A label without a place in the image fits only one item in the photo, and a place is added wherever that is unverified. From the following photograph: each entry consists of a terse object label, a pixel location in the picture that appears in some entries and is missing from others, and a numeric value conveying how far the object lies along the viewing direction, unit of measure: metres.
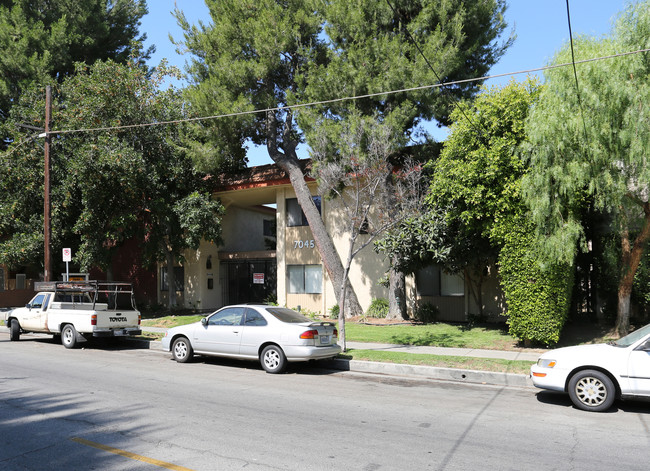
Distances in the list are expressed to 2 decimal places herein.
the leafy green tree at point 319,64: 17.75
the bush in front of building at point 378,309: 20.31
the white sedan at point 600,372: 7.46
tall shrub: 12.71
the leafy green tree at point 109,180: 20.94
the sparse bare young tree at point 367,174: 13.40
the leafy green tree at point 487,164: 13.45
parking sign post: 17.67
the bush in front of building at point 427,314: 19.14
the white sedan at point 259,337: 10.78
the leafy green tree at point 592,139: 11.12
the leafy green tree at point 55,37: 26.22
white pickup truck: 14.48
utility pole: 18.92
